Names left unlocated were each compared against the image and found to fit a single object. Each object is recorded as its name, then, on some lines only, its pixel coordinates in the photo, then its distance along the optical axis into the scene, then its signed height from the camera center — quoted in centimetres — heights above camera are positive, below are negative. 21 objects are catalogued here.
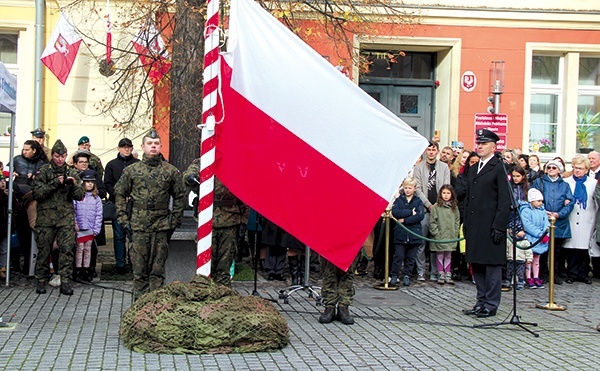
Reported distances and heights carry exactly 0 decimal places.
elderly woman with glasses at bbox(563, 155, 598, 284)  1421 -64
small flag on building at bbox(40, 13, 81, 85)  1703 +223
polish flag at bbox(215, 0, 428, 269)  866 +32
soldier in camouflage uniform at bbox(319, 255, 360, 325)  970 -123
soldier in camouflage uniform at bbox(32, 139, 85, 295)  1157 -63
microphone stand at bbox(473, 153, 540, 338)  963 -150
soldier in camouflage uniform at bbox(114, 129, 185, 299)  997 -44
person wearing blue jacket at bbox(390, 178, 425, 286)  1332 -74
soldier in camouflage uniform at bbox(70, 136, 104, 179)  1419 +16
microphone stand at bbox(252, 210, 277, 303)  1113 -146
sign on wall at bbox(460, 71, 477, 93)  1992 +212
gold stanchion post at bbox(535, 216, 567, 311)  1135 -134
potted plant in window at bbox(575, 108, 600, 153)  2073 +123
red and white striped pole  852 +34
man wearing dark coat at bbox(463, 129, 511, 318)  1030 -50
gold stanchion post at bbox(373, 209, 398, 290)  1283 -113
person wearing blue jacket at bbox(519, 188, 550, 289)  1339 -61
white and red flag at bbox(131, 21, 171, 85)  1430 +189
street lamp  1953 +205
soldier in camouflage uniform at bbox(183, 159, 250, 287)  1018 -63
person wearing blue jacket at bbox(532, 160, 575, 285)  1410 -28
